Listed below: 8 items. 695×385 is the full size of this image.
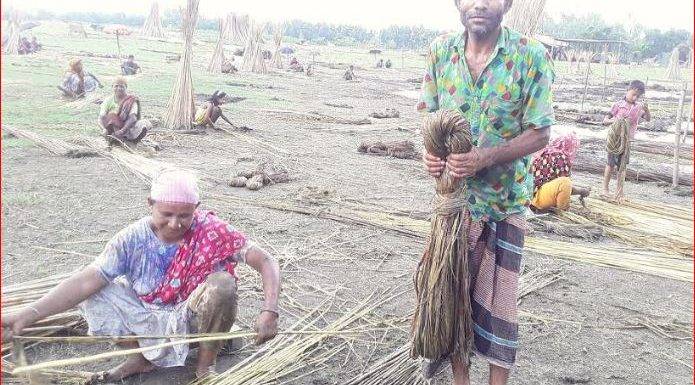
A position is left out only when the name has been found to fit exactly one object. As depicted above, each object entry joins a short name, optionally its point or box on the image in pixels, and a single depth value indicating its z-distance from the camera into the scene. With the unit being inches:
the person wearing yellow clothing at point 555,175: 233.1
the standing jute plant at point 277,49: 898.1
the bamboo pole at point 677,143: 300.5
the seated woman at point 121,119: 301.7
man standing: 91.4
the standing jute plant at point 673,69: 1124.5
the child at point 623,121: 262.1
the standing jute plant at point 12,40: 710.5
